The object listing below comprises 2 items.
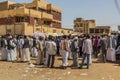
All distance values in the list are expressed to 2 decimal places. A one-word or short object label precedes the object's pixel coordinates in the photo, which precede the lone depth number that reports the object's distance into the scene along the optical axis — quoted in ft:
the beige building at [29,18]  63.98
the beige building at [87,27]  112.57
